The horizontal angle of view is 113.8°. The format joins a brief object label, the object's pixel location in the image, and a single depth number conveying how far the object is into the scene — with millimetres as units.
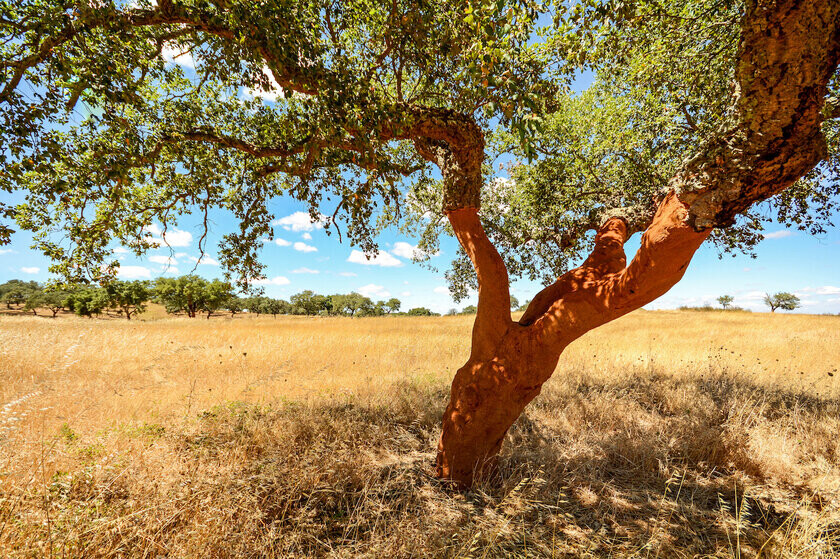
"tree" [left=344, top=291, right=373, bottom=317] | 101375
